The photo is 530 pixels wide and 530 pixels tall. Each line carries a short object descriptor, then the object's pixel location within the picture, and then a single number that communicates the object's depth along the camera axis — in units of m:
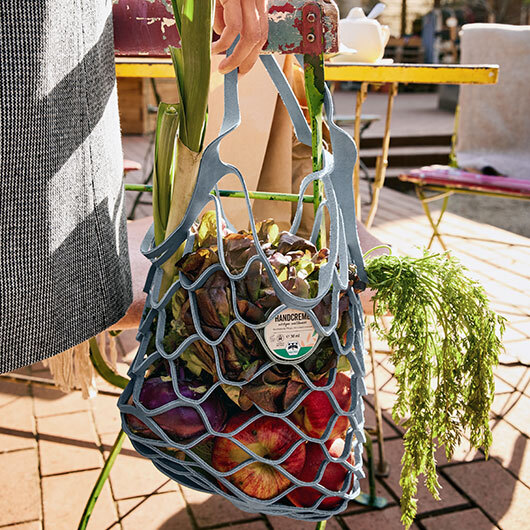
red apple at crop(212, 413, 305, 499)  0.78
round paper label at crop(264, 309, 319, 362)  0.73
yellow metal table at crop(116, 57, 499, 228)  1.44
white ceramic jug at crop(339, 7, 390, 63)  1.79
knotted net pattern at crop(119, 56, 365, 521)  0.73
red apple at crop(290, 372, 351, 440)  0.78
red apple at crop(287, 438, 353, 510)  0.80
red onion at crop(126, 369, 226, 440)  0.78
